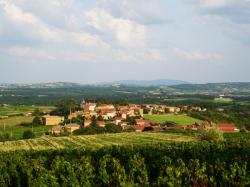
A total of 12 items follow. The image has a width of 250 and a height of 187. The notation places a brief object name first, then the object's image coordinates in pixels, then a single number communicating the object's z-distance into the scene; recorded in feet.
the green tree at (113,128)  284.41
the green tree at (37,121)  335.59
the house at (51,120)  348.90
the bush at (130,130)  285.84
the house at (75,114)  372.23
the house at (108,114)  379.39
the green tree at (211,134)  197.52
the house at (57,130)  290.13
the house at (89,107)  429.42
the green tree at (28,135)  256.11
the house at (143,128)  284.20
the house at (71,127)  295.56
